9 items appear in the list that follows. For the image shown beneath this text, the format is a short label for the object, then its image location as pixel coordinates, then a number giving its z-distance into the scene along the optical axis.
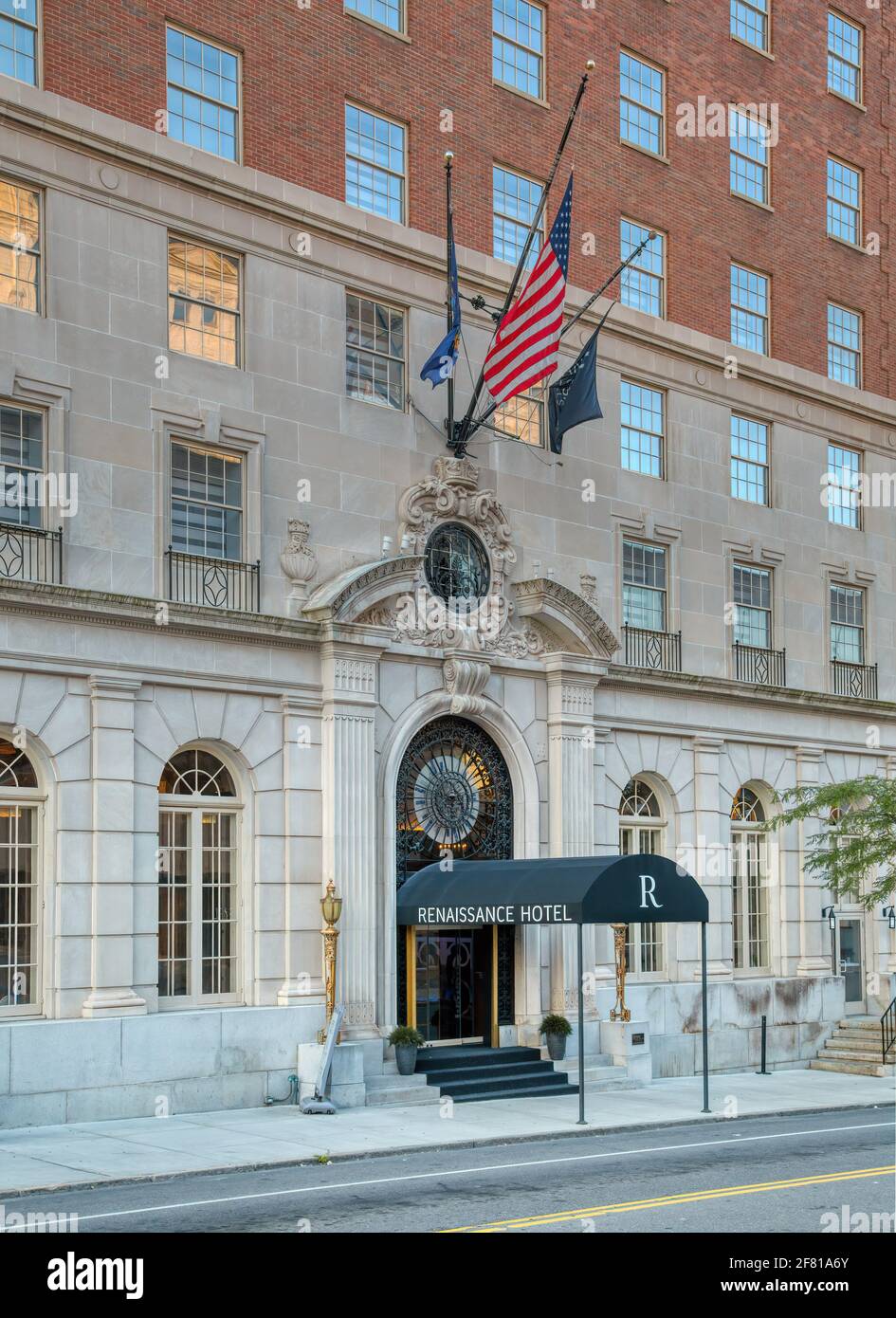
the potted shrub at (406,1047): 24.69
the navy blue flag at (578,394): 27.39
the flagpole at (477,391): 25.46
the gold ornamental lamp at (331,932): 24.11
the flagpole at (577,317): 26.83
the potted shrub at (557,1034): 26.91
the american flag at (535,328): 25.02
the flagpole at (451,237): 25.85
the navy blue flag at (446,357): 25.77
